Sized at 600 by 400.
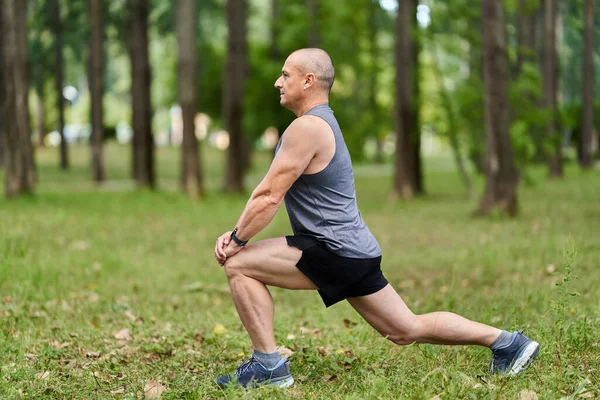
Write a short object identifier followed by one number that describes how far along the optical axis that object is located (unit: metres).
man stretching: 4.85
